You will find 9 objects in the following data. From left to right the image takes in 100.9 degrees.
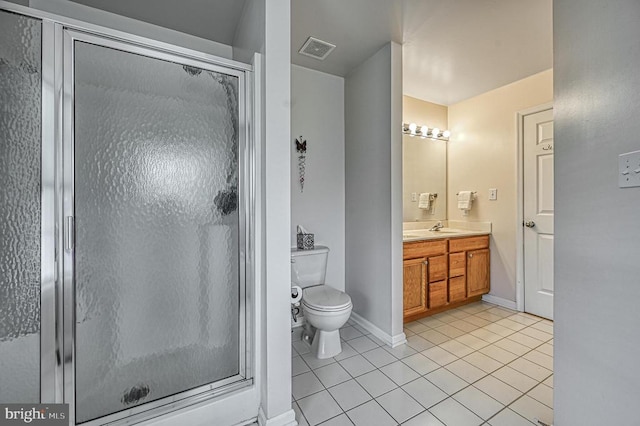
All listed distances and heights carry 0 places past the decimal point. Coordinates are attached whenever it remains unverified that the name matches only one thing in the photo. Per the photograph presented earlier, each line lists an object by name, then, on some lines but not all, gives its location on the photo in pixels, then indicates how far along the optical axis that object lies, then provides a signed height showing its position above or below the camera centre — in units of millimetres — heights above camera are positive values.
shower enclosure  1021 -34
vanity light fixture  3059 +982
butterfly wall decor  2467 +513
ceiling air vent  2064 +1347
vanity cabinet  2400 -604
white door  2535 -7
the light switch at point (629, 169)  899 +149
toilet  1860 -641
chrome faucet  3129 -170
